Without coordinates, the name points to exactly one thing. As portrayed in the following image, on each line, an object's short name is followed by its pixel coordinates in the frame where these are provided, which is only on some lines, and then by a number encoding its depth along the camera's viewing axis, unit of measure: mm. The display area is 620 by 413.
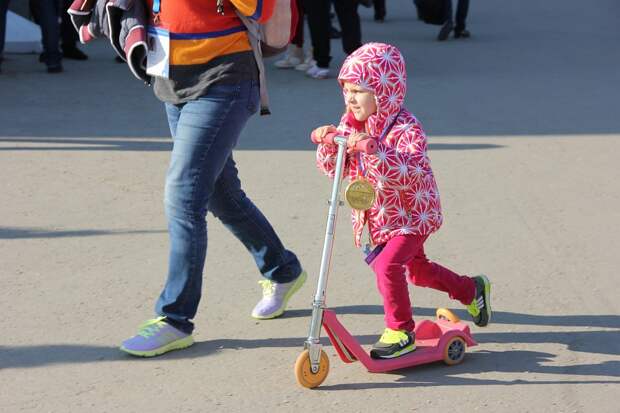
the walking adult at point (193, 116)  8961
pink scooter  8359
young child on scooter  8617
